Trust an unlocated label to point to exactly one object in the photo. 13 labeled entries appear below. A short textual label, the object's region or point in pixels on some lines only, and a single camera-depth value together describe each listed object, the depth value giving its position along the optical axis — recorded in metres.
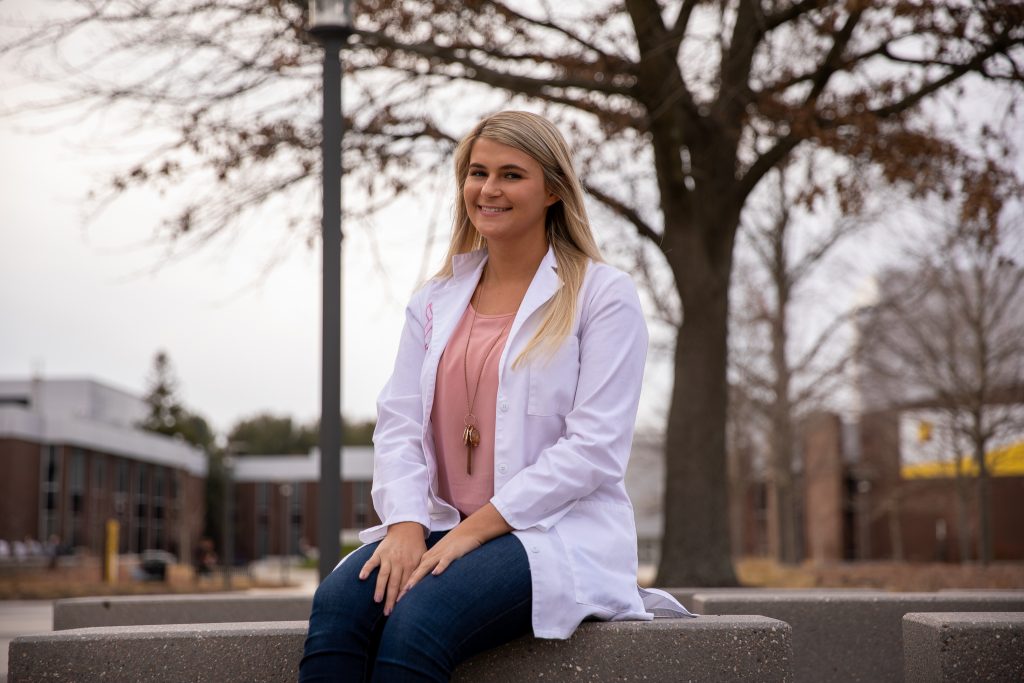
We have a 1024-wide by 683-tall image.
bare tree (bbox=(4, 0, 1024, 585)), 10.72
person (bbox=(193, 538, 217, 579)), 35.22
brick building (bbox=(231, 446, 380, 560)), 75.88
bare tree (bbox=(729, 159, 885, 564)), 23.16
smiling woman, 2.79
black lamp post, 6.16
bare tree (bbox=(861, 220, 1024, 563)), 22.88
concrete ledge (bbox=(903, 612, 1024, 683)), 3.12
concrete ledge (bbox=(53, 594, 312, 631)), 5.43
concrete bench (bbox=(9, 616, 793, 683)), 2.97
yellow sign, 25.13
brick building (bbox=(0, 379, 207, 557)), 46.81
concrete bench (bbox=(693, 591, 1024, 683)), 4.75
